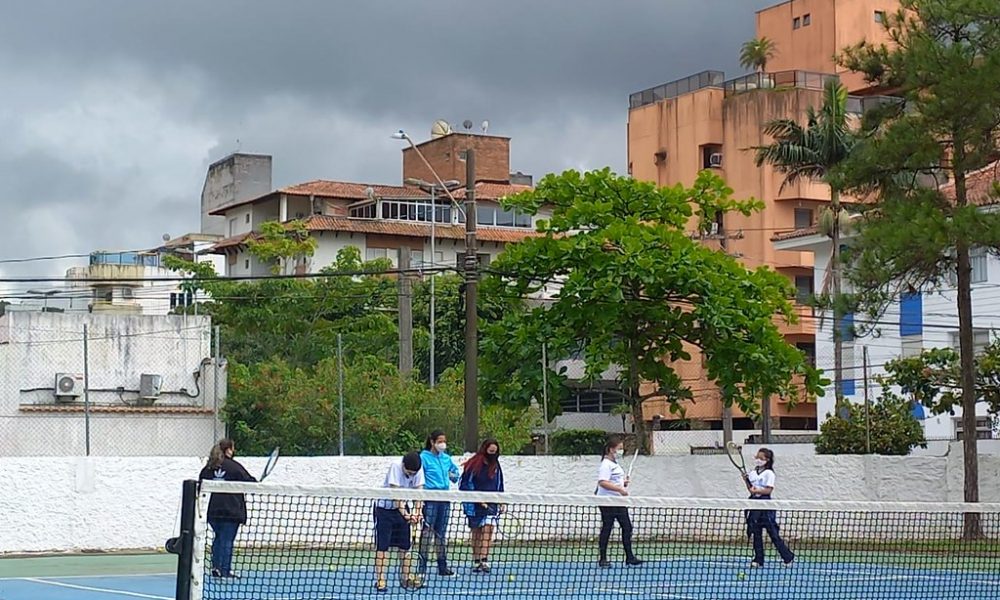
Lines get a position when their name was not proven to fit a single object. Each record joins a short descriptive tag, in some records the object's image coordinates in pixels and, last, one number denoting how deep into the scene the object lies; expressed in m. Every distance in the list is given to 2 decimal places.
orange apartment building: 65.31
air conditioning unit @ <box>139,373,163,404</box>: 36.44
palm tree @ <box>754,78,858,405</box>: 43.06
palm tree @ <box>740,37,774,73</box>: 70.69
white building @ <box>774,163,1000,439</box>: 43.22
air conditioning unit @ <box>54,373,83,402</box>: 35.22
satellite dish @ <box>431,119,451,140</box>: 89.22
